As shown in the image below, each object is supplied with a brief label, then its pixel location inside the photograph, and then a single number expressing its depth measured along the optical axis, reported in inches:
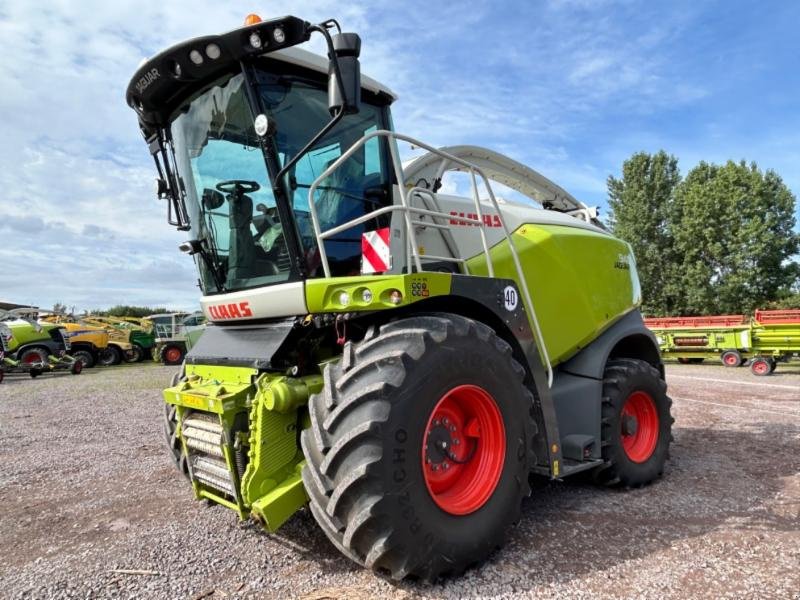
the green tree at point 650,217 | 1362.0
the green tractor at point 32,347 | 748.6
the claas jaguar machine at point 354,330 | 110.0
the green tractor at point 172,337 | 973.8
